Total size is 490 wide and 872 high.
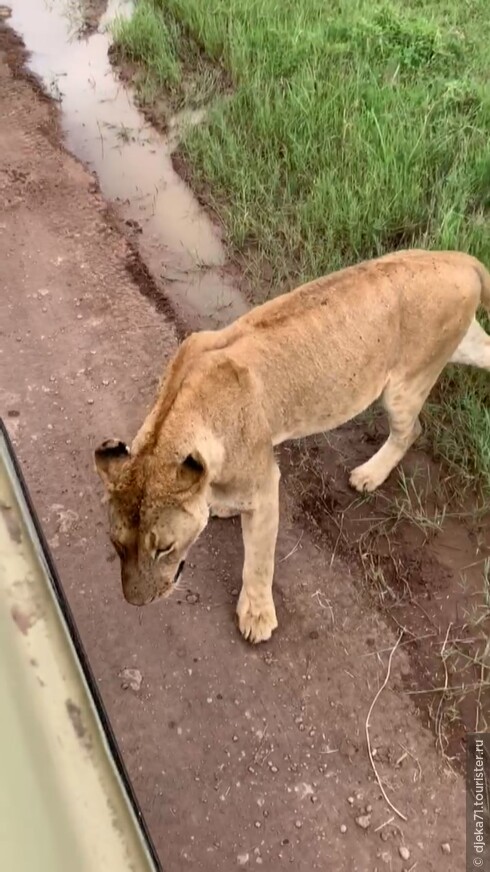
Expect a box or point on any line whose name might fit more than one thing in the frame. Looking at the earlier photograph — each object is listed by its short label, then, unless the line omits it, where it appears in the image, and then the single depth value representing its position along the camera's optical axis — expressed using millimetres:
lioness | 2564
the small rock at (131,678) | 3426
